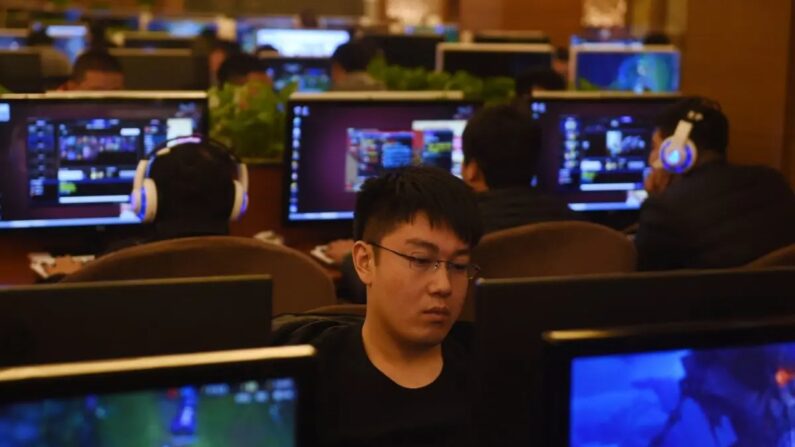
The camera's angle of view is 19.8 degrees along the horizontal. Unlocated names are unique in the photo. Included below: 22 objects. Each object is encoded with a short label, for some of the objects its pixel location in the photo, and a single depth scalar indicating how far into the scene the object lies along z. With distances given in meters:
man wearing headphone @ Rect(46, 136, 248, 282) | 5.88
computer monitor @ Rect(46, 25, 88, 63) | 16.17
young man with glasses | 2.99
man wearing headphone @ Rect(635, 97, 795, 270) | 6.48
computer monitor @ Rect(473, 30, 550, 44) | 17.13
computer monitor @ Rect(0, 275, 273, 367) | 2.30
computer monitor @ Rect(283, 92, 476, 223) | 7.72
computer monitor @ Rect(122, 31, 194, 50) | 16.08
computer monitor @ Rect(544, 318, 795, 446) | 2.17
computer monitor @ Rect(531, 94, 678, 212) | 8.38
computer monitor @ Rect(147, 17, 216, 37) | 18.97
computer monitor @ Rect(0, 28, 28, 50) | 15.63
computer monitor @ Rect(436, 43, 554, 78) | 12.21
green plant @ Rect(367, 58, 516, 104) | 9.07
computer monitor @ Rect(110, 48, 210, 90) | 11.97
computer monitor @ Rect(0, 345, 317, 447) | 1.83
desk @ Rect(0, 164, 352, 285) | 7.46
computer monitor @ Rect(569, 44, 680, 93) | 12.39
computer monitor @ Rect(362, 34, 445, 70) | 15.27
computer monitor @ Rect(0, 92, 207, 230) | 7.17
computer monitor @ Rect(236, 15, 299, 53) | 17.94
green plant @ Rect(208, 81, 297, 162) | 8.03
